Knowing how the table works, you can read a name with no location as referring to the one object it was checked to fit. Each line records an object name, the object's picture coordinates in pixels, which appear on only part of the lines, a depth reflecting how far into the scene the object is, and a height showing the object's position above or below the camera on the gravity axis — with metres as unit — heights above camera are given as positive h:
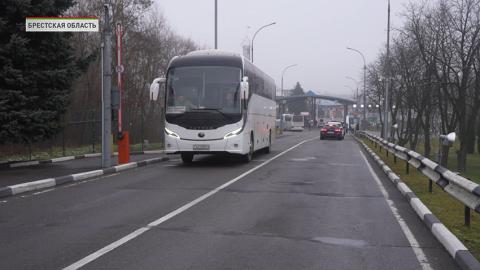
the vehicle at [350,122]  105.01 -0.05
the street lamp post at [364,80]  59.77 +4.35
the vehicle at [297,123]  100.94 -0.28
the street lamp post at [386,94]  35.23 +1.75
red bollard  19.12 -0.96
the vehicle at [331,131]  56.12 -0.91
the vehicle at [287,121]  103.12 +0.05
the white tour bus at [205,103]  18.59 +0.57
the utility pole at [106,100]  17.45 +0.61
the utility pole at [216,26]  30.60 +5.04
